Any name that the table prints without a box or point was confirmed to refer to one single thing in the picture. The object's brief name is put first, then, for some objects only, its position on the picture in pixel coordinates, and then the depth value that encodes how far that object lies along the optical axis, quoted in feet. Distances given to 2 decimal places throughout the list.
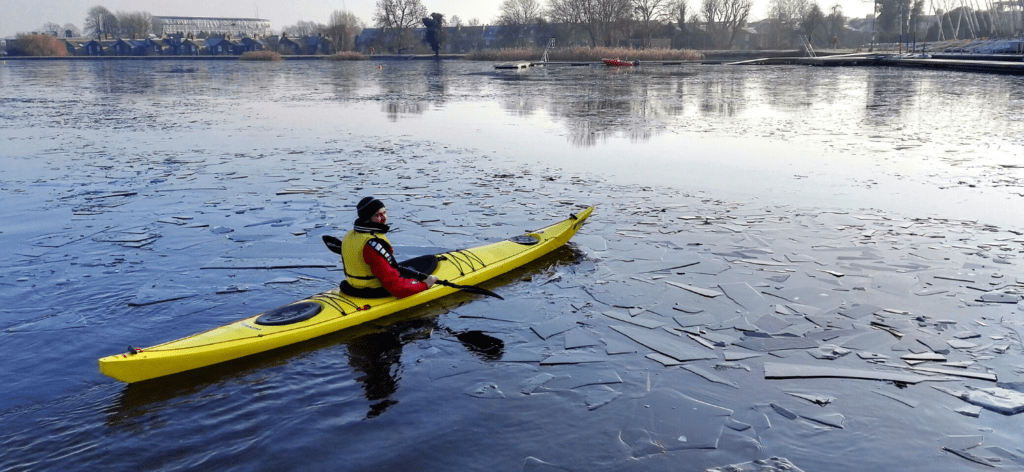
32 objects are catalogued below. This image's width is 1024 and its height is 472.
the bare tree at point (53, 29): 442.75
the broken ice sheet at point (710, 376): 15.41
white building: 558.15
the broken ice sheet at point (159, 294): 20.26
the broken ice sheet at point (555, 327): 18.31
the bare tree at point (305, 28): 494.01
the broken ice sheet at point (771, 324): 18.09
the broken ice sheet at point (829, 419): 13.80
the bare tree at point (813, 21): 254.49
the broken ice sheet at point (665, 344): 16.76
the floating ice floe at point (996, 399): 14.08
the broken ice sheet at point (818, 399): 14.57
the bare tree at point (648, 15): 258.57
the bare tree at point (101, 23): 433.48
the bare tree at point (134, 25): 410.31
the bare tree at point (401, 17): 301.22
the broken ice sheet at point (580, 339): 17.56
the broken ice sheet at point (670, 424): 13.21
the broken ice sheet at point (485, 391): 15.28
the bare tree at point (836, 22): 281.54
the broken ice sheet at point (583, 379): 15.58
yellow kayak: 15.57
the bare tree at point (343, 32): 302.45
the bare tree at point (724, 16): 298.76
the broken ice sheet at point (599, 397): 14.74
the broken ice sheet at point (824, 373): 15.42
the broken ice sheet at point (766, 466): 12.37
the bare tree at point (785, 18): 286.46
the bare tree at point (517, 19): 312.09
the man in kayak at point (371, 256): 18.49
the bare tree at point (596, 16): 259.80
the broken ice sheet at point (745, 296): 19.64
